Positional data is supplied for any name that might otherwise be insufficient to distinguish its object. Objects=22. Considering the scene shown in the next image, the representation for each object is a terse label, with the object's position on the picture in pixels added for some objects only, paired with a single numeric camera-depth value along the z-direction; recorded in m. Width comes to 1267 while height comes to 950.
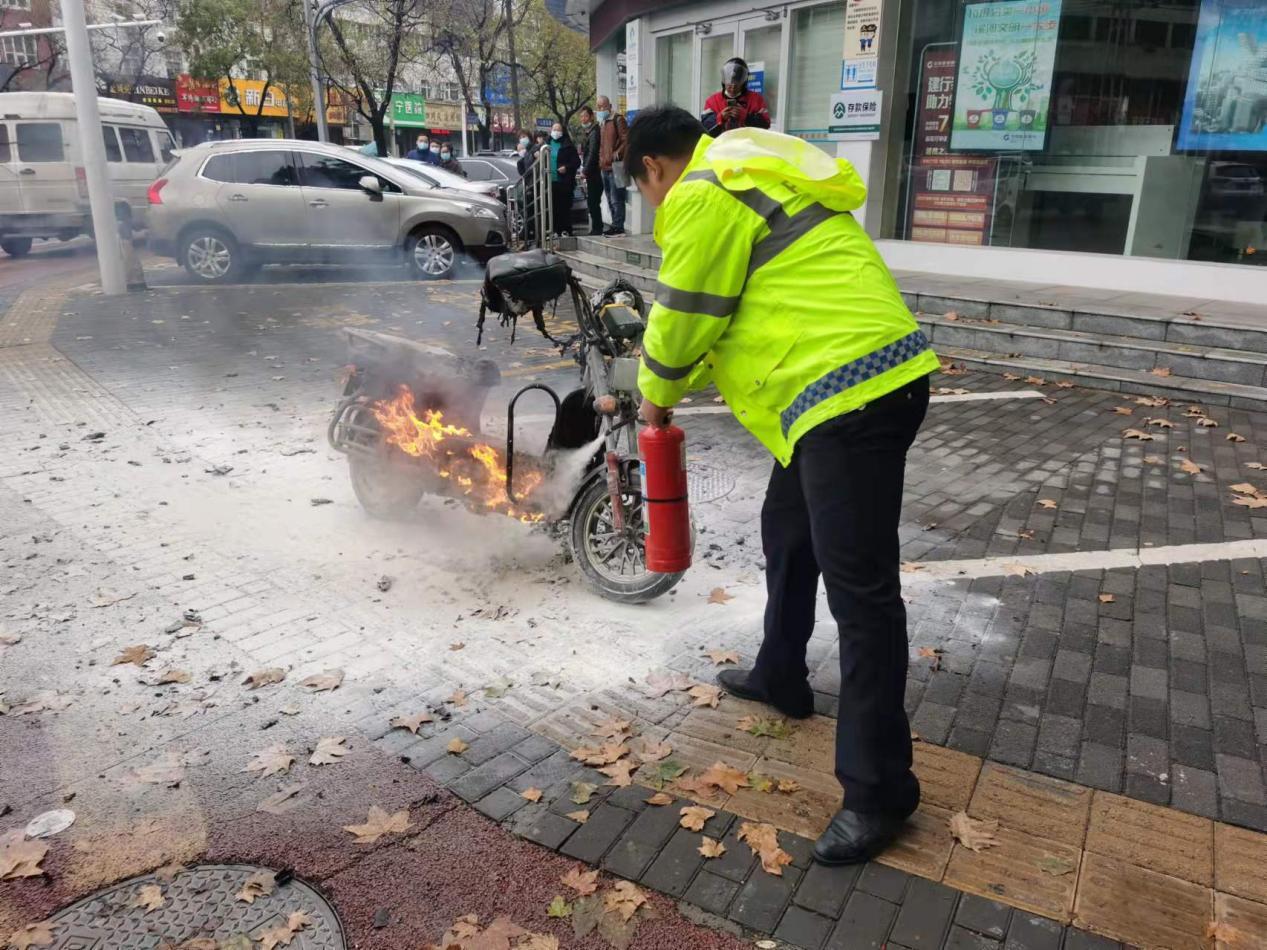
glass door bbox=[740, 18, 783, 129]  13.30
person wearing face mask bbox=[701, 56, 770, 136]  10.66
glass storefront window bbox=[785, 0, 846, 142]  12.44
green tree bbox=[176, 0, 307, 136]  33.94
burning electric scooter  3.86
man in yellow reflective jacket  2.43
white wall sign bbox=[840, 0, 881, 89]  10.98
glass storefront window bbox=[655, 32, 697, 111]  15.27
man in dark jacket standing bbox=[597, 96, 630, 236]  12.73
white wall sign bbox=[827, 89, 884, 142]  11.27
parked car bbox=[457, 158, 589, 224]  20.77
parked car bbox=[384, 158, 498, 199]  14.45
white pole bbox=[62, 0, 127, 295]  11.72
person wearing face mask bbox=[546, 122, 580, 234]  15.02
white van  17.81
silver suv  13.39
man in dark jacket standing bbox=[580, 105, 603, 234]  14.81
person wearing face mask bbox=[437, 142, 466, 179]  20.89
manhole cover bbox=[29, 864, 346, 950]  2.42
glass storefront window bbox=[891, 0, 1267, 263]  9.05
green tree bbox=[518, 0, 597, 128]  39.12
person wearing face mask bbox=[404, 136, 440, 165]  22.64
